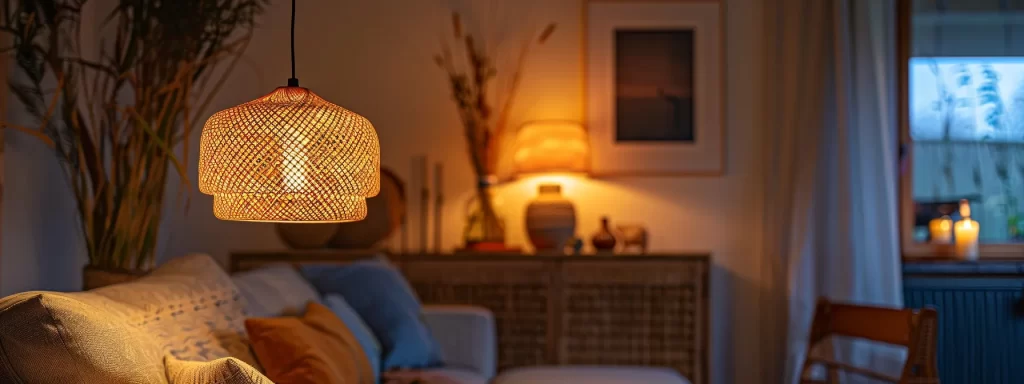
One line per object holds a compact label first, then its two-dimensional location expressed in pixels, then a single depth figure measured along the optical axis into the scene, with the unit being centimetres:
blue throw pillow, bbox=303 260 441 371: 334
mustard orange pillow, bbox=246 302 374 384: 229
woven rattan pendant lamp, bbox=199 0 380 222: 188
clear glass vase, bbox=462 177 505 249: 445
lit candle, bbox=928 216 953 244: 450
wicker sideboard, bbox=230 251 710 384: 422
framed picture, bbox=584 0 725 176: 466
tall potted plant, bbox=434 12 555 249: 447
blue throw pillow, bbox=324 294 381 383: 304
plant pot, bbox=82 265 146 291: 284
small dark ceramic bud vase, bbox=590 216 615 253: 437
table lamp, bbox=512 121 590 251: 437
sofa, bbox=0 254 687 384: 163
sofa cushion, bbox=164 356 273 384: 165
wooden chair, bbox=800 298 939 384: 314
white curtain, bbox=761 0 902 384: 444
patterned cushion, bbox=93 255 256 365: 208
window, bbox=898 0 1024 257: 447
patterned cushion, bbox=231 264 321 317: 278
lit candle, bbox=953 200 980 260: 439
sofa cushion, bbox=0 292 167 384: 162
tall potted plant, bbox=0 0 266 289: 305
